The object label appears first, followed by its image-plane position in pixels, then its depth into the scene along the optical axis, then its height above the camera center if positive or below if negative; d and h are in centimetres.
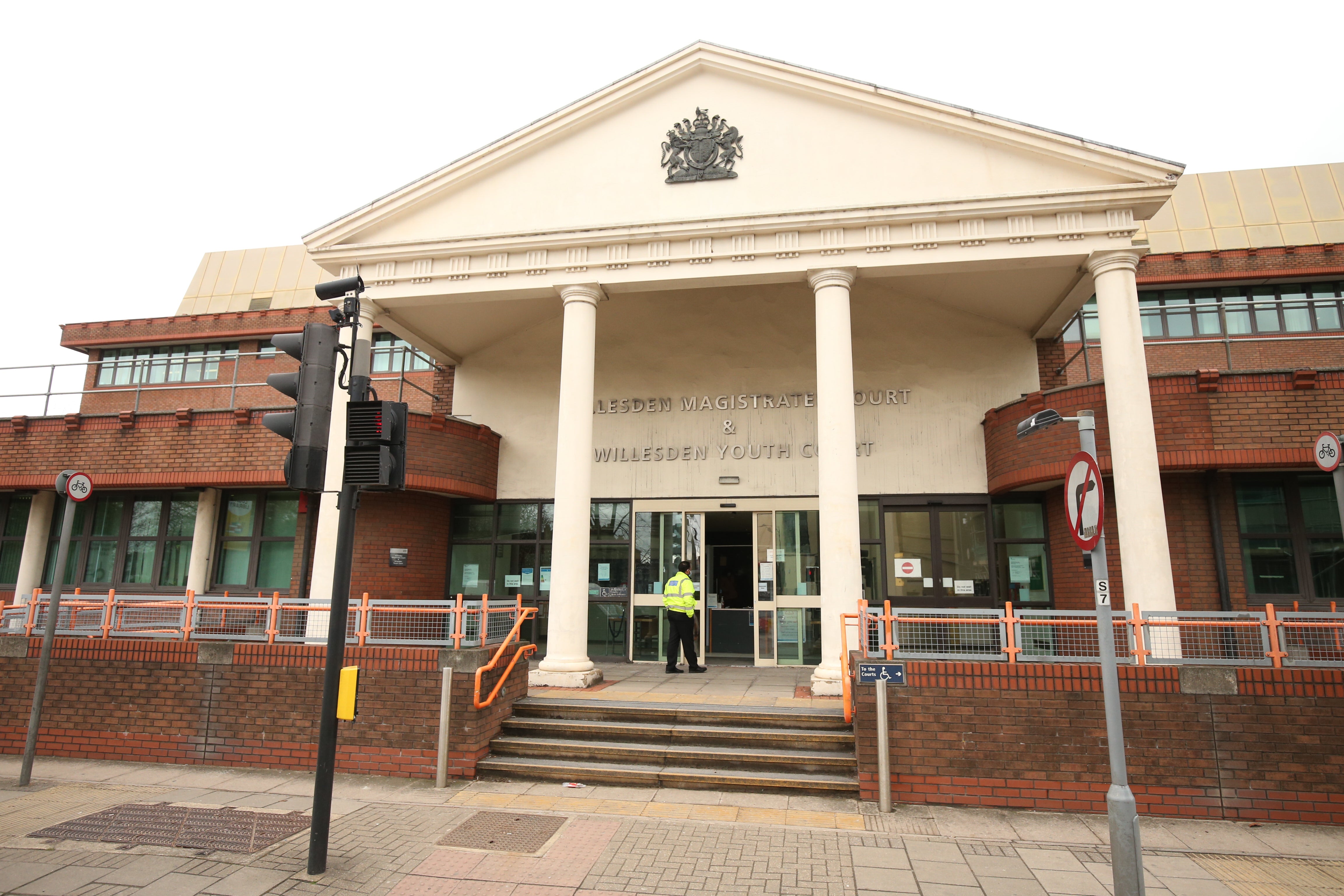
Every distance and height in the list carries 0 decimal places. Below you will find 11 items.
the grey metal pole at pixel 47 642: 763 -63
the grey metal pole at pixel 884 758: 691 -155
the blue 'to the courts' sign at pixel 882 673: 727 -81
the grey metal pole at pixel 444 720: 765 -138
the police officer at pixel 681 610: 1150 -37
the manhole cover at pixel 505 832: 605 -203
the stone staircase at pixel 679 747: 751 -168
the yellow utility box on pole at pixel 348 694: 577 -83
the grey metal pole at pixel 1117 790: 459 -123
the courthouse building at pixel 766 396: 1043 +313
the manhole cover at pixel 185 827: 607 -203
